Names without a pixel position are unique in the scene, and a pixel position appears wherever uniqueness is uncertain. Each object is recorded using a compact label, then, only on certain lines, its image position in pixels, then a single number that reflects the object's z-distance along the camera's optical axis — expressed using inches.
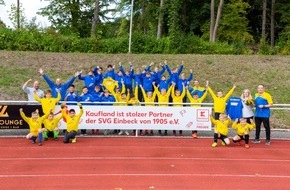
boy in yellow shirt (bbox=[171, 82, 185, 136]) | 448.6
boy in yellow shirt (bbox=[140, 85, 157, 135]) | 447.8
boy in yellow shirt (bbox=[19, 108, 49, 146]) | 401.4
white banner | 434.2
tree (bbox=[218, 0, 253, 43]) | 1206.1
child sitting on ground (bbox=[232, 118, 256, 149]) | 401.2
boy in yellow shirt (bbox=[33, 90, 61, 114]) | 420.4
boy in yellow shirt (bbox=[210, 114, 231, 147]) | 402.1
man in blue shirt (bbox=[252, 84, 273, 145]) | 412.5
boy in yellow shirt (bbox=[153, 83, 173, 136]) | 448.6
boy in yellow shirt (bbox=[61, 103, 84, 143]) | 406.6
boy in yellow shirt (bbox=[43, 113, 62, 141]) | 415.0
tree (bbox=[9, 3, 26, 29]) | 1096.0
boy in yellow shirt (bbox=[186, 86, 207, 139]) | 441.1
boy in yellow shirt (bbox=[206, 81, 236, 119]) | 436.2
